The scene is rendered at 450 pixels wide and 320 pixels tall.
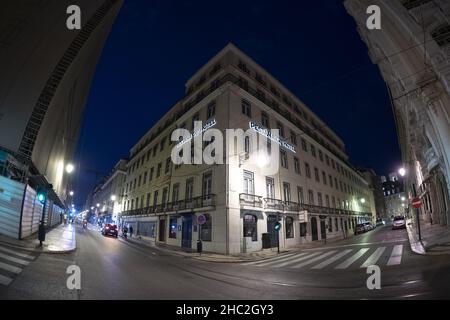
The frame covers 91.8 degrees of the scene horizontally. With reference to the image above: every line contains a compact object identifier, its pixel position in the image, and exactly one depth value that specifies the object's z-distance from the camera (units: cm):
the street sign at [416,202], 1388
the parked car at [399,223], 2895
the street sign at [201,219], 1552
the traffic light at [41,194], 1447
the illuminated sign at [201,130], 2084
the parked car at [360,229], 3406
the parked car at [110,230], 2961
